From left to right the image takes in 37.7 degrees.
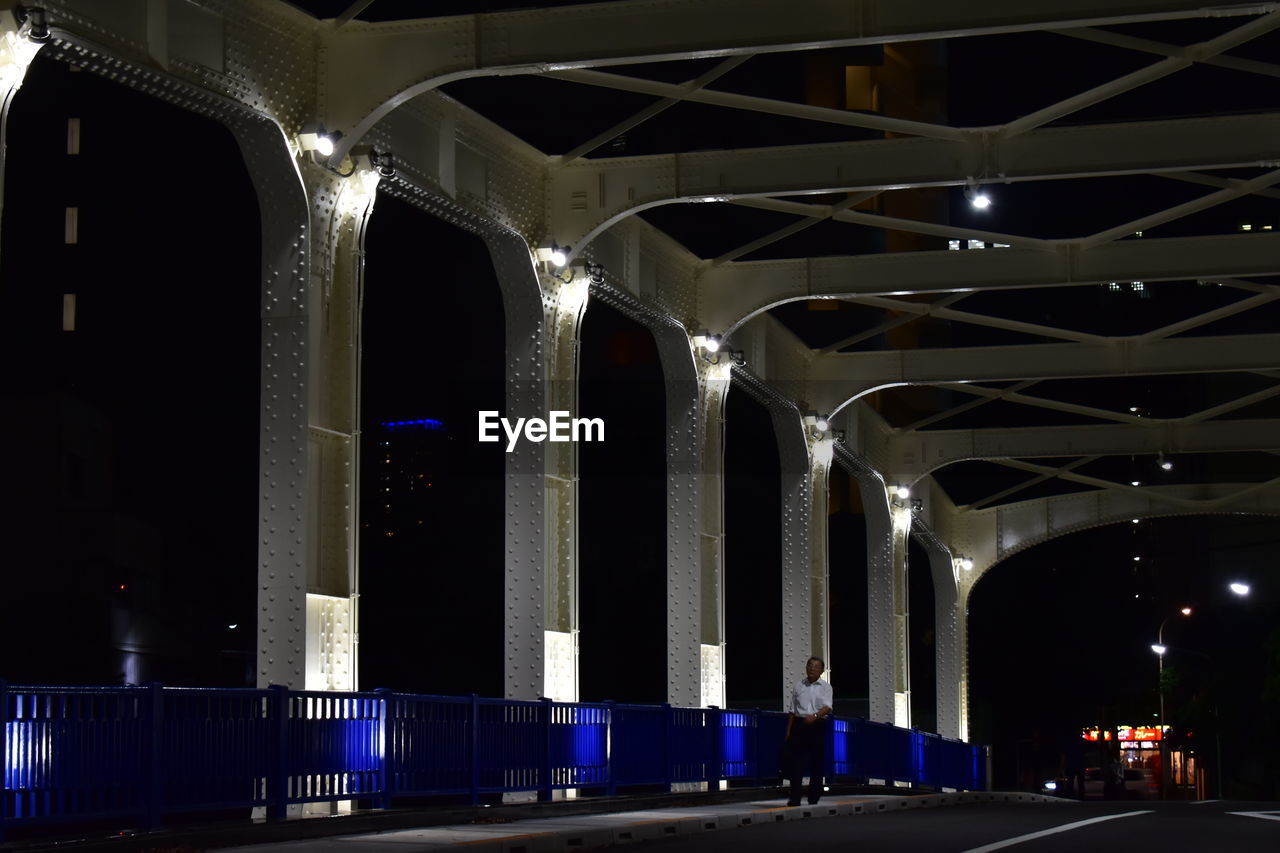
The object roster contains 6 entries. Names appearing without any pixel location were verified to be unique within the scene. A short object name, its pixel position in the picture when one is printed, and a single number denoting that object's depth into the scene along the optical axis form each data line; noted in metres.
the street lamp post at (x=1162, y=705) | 78.88
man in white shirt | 21.02
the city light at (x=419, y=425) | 90.56
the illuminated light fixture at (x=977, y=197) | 23.00
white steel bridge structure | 16.59
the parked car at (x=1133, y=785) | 83.31
